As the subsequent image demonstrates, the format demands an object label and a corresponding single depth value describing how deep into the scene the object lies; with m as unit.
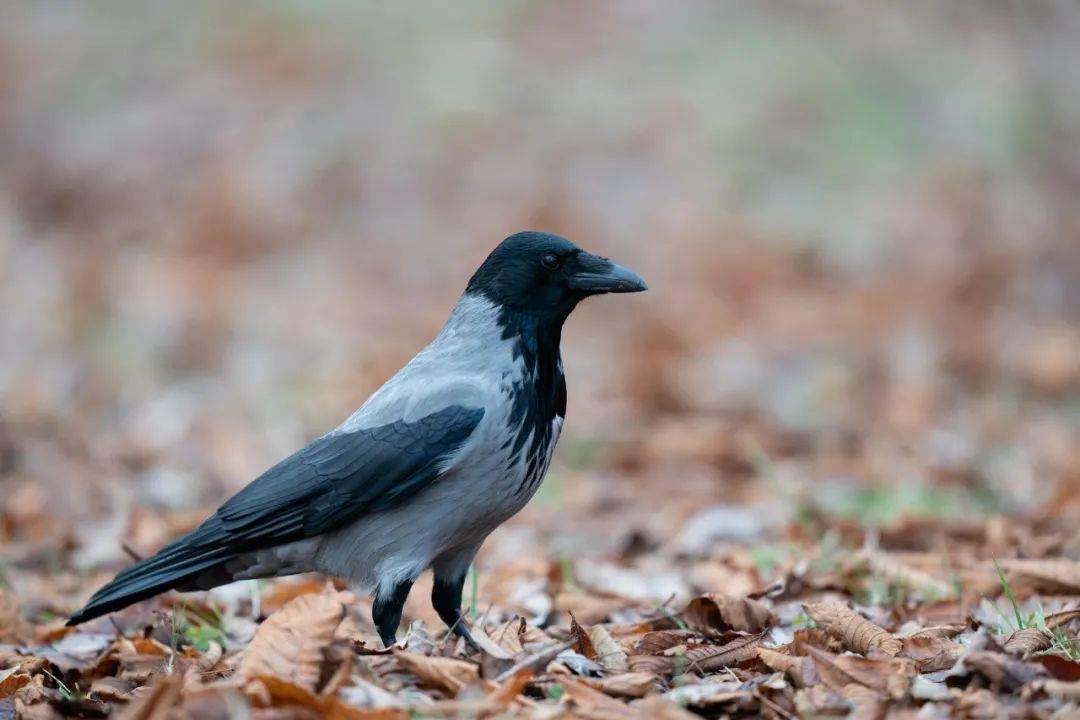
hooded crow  8.82
